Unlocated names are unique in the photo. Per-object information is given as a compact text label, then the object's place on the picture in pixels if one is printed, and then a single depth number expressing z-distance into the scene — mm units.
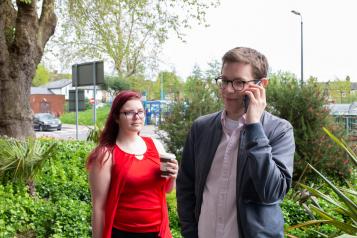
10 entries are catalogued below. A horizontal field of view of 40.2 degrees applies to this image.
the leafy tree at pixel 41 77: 87362
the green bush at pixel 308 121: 8625
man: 2090
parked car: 39219
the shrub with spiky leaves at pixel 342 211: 3029
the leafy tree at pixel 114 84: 50419
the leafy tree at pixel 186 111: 10273
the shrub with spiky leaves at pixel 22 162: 7027
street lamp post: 26041
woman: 3184
